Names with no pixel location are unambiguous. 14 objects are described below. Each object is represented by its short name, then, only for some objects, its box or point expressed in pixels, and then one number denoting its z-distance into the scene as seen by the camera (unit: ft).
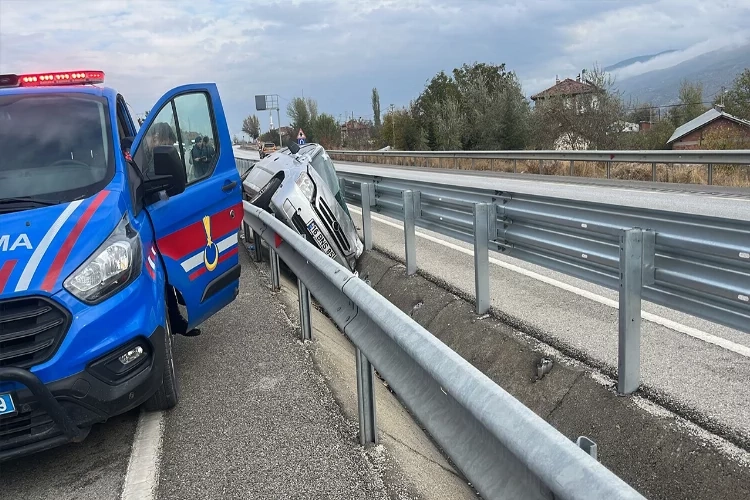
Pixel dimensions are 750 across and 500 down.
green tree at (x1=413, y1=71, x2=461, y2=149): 158.30
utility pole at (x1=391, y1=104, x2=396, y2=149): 177.12
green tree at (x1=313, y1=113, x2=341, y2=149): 270.51
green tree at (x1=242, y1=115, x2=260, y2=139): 424.46
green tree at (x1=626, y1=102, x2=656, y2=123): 148.81
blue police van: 10.69
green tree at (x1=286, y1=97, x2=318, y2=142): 300.16
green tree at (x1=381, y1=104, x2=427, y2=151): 162.59
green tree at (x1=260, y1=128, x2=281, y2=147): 283.63
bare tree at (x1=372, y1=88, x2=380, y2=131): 292.69
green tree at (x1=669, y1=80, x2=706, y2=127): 172.55
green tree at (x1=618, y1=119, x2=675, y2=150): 98.12
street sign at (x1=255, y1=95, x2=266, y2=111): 189.55
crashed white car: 26.68
